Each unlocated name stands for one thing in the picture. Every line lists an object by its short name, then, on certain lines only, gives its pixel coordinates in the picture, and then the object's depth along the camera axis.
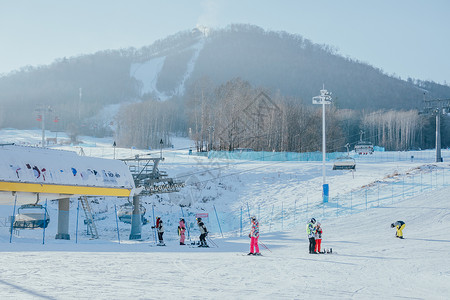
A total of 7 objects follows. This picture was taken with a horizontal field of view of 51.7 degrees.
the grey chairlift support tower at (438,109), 56.09
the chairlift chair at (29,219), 27.08
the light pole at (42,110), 45.42
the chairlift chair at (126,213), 32.66
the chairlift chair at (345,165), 49.25
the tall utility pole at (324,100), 37.59
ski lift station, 22.75
